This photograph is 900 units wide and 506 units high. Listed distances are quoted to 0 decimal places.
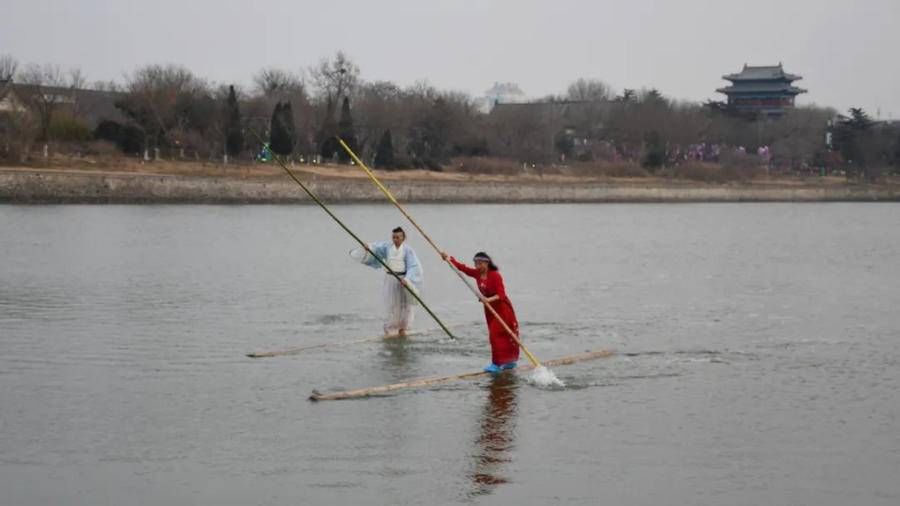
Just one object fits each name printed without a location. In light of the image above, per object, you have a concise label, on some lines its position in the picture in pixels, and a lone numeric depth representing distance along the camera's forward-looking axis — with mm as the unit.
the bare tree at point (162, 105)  67062
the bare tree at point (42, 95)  64562
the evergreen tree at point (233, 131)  68312
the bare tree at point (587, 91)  142750
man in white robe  16938
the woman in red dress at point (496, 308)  14867
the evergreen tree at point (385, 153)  71938
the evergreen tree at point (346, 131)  72062
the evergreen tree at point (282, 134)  68938
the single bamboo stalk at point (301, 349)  16347
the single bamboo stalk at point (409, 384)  13500
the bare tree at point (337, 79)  87438
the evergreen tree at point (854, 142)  98938
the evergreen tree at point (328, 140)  71625
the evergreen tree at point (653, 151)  89125
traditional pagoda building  124125
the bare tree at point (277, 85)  86688
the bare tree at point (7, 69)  83375
